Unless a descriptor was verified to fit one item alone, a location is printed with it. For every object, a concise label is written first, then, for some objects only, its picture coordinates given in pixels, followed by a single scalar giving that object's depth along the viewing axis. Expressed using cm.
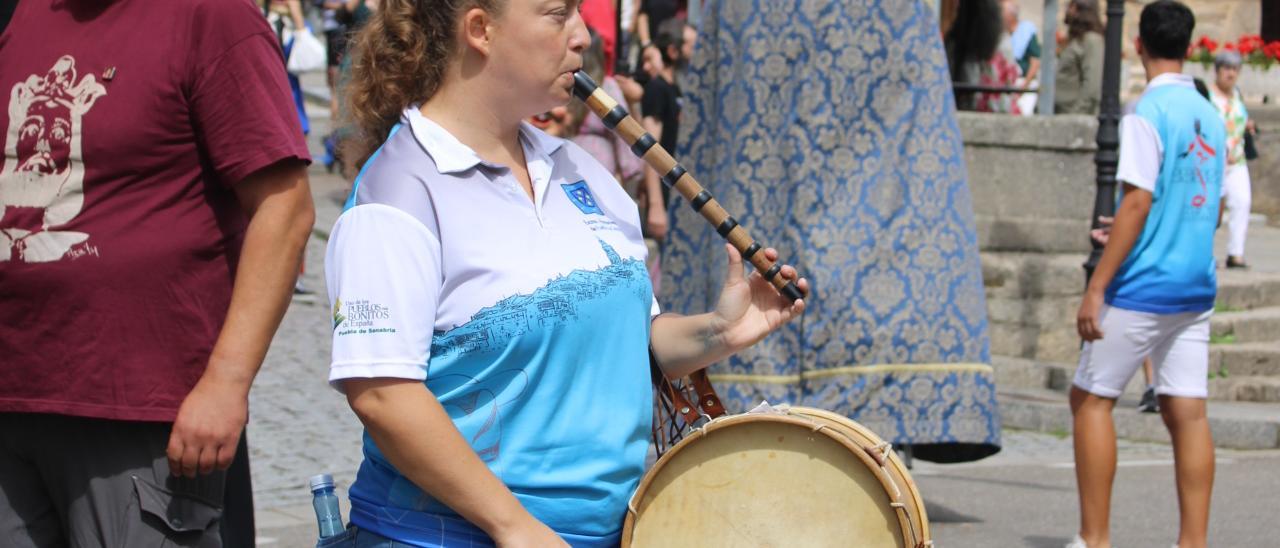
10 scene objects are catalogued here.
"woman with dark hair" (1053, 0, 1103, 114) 2460
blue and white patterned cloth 1214
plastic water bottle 522
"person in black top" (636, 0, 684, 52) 2850
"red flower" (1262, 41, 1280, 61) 3158
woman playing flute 473
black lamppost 1773
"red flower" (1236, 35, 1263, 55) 3126
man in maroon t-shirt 554
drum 524
